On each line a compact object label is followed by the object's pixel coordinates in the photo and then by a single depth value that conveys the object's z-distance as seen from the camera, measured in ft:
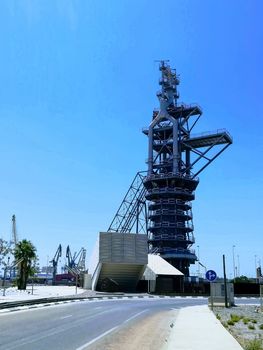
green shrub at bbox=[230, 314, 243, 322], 77.64
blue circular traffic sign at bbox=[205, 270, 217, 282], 103.76
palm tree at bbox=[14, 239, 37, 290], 258.16
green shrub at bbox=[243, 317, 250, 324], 75.10
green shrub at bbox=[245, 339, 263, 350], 40.72
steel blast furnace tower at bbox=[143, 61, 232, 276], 360.07
